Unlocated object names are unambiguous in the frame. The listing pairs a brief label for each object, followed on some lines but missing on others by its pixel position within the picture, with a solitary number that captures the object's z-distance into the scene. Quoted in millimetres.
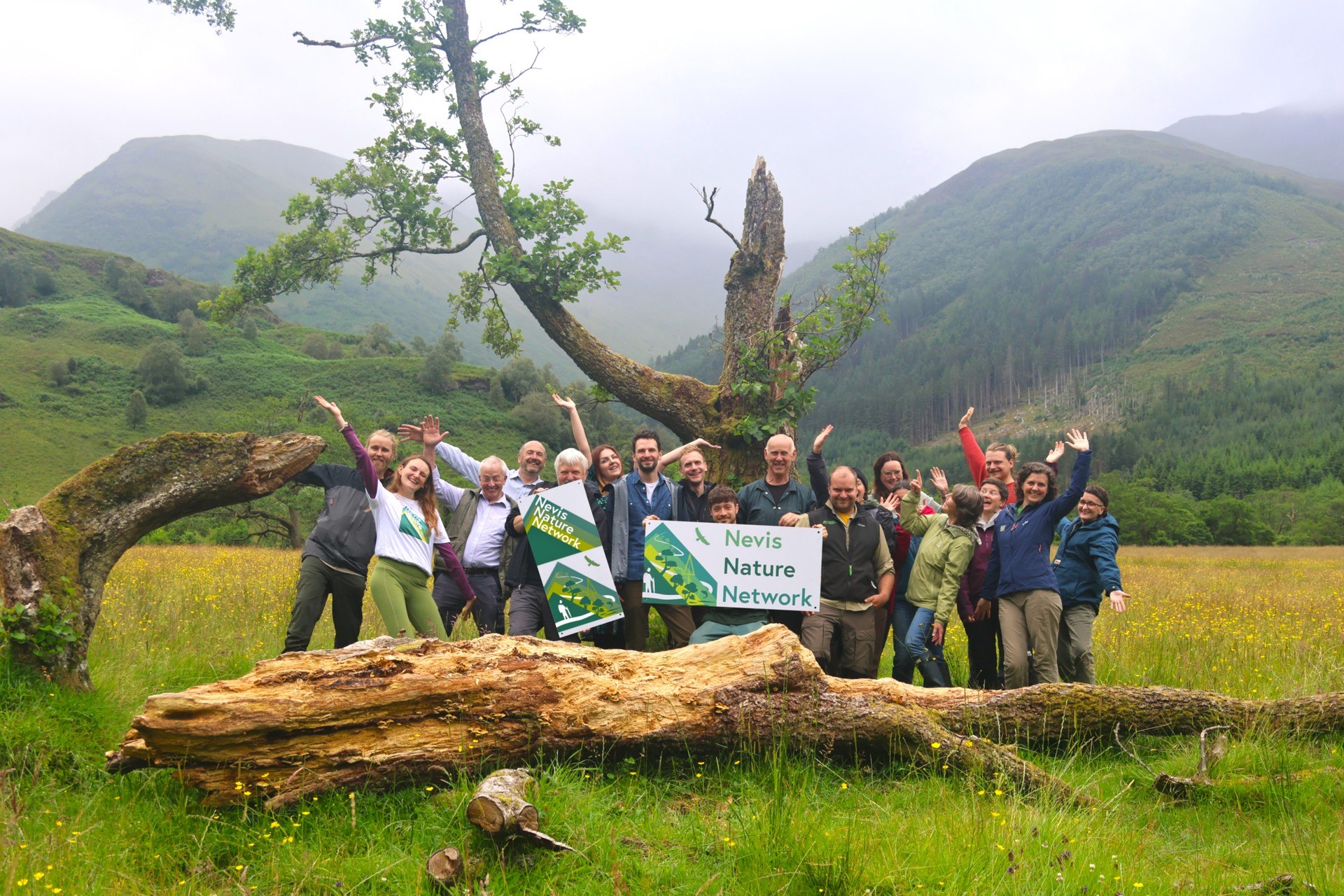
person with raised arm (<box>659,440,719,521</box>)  7398
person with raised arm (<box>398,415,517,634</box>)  7301
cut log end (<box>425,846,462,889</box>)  3479
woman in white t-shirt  6262
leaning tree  9852
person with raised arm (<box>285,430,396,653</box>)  6492
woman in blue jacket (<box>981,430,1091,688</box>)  6410
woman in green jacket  6609
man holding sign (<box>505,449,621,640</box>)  6754
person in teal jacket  6672
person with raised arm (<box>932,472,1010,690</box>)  7016
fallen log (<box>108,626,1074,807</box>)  4215
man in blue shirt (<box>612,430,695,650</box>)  7000
